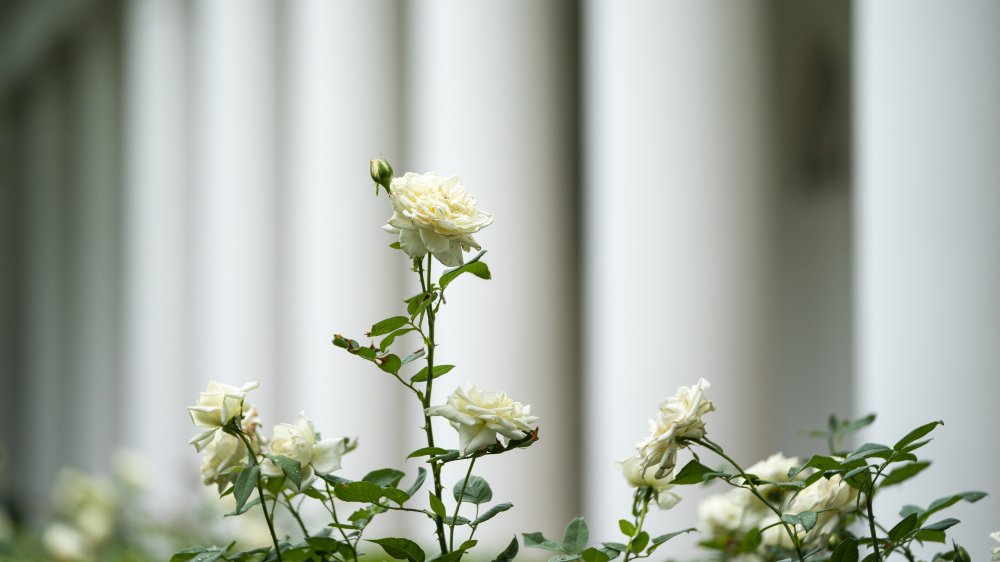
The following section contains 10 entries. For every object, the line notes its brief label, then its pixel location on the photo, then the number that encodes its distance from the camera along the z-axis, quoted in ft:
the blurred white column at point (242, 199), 40.24
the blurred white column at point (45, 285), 68.44
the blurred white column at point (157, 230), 47.39
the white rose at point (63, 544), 16.19
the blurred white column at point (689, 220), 20.98
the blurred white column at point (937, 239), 13.56
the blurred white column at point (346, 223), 33.60
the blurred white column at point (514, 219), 27.12
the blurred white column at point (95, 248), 62.03
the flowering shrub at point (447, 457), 6.00
